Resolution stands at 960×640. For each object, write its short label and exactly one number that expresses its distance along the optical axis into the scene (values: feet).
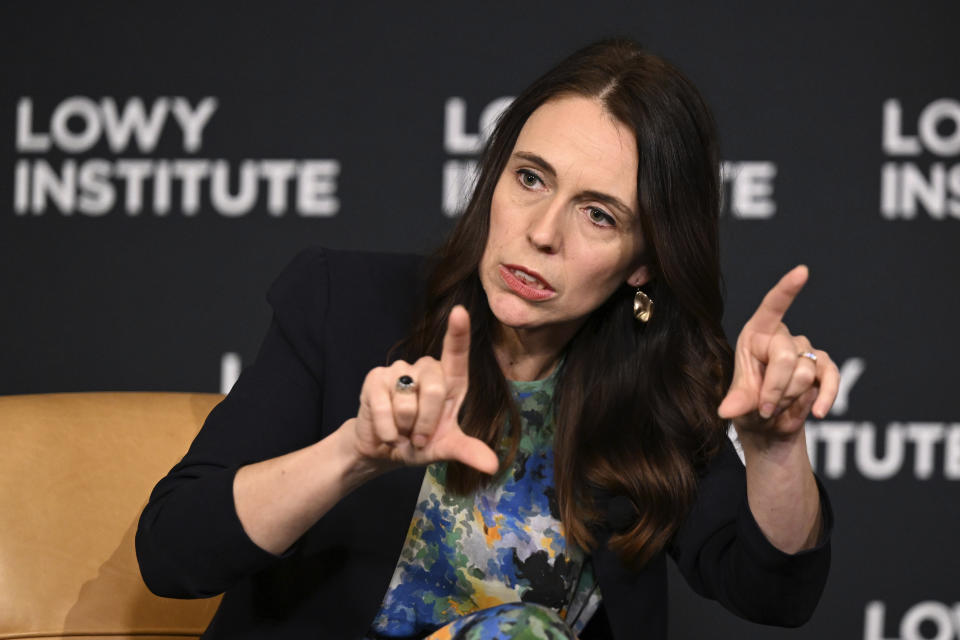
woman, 15.94
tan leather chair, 16.26
